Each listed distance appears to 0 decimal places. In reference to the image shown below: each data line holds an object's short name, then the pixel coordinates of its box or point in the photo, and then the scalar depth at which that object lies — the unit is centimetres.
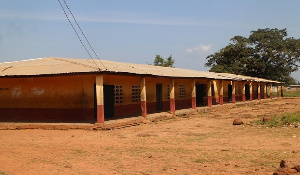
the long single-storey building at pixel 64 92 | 1381
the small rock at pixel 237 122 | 1386
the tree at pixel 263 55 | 4428
